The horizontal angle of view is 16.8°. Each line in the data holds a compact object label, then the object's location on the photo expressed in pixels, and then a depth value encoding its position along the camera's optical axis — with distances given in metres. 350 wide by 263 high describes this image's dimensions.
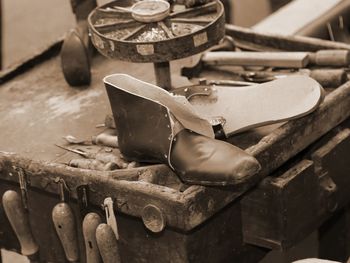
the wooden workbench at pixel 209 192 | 2.60
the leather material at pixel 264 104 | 2.81
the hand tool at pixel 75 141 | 3.05
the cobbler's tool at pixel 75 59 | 3.38
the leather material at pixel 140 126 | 2.65
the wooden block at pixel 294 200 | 2.71
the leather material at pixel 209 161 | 2.51
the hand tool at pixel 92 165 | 2.78
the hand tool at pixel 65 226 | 2.75
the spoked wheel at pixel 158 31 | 2.86
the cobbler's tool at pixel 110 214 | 2.64
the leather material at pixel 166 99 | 2.65
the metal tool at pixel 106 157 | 2.82
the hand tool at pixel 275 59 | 3.28
